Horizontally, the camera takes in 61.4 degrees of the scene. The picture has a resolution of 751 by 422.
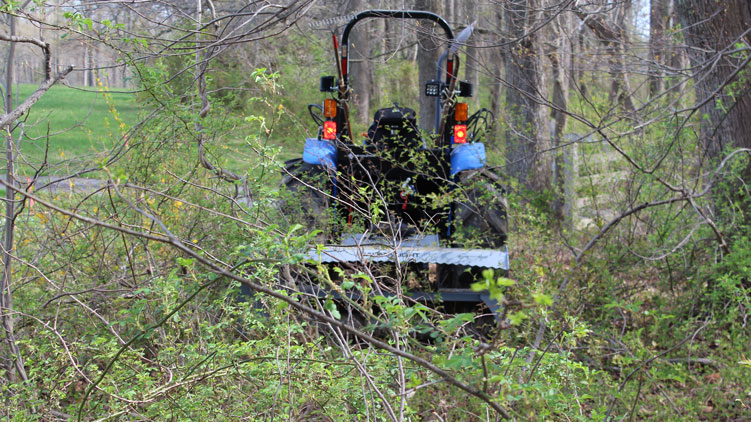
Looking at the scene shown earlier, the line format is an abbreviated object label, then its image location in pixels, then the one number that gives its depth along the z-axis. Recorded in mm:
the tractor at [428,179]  4824
